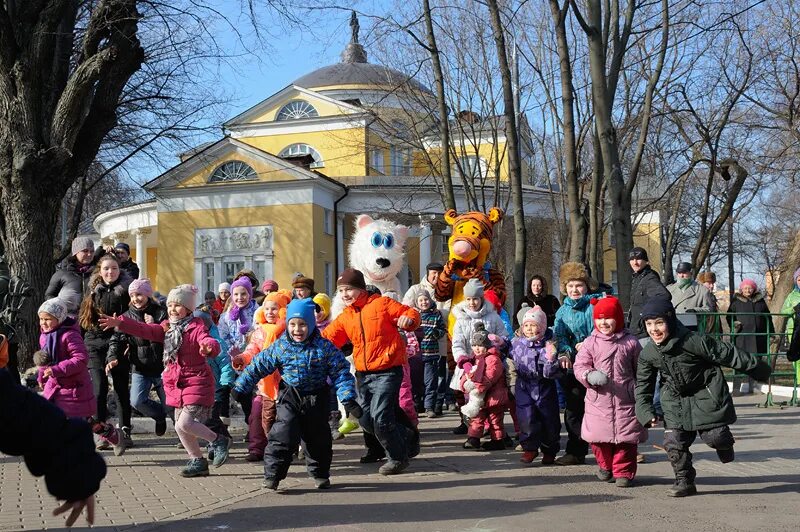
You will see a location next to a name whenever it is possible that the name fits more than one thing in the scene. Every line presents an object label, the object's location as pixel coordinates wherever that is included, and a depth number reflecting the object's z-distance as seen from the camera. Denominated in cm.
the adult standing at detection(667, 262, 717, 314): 1356
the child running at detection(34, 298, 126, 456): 752
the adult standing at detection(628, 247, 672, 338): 1048
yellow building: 4044
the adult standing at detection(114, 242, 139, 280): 1062
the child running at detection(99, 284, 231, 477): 736
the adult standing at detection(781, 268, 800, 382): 1233
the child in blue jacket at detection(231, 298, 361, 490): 679
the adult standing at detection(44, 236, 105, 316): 975
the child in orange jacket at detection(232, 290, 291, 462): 804
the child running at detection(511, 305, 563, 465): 796
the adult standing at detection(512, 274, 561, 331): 1135
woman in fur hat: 791
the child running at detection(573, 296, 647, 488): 683
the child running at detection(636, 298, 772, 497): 635
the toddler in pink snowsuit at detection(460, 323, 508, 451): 864
